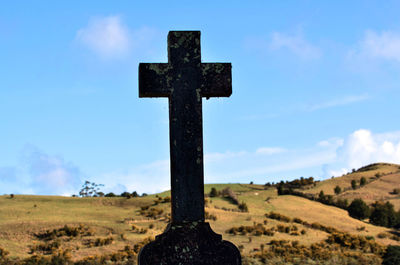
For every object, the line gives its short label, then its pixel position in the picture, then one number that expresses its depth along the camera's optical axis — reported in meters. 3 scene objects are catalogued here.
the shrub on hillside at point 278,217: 44.31
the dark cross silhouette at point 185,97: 7.07
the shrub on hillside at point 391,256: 32.28
